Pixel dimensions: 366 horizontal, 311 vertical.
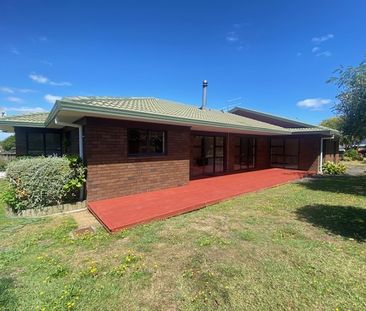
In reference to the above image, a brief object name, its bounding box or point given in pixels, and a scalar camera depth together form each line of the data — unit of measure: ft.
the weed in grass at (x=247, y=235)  14.37
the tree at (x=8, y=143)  104.88
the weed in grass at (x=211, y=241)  13.49
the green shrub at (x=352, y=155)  92.79
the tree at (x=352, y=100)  24.61
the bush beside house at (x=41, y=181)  19.52
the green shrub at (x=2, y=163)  49.04
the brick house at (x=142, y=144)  21.53
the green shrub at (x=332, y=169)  49.91
